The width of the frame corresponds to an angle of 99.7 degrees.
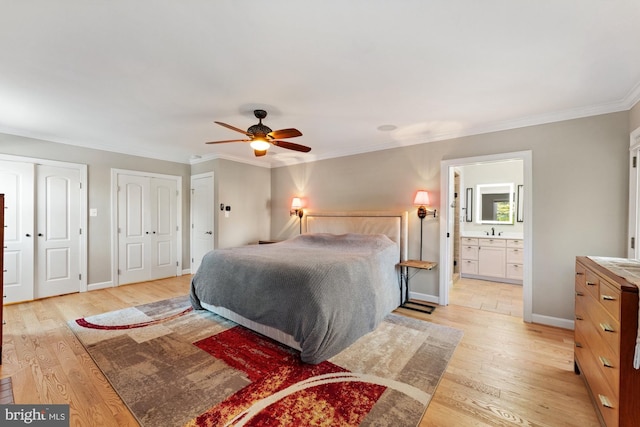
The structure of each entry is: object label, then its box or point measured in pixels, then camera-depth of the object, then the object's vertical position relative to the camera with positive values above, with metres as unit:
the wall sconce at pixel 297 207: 5.42 +0.09
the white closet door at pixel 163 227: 5.30 -0.34
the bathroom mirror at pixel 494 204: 5.44 +0.19
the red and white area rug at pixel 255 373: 1.76 -1.32
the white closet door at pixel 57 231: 4.11 -0.34
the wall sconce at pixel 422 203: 3.91 +0.14
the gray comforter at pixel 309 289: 2.40 -0.81
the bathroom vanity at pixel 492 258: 4.95 -0.87
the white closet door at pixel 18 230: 3.83 -0.30
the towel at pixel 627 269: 1.23 -0.35
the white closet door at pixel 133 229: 4.90 -0.36
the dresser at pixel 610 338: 1.31 -0.71
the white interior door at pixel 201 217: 5.40 -0.13
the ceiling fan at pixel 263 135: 2.90 +0.84
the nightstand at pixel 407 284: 3.67 -1.08
